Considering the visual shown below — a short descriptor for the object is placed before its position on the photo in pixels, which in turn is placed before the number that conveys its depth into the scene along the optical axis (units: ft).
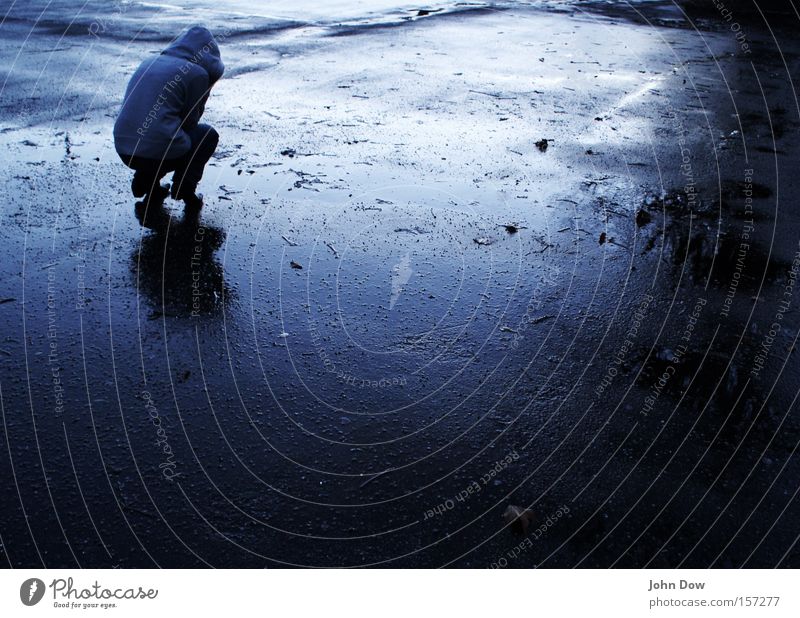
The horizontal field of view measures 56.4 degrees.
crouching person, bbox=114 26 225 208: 14.84
